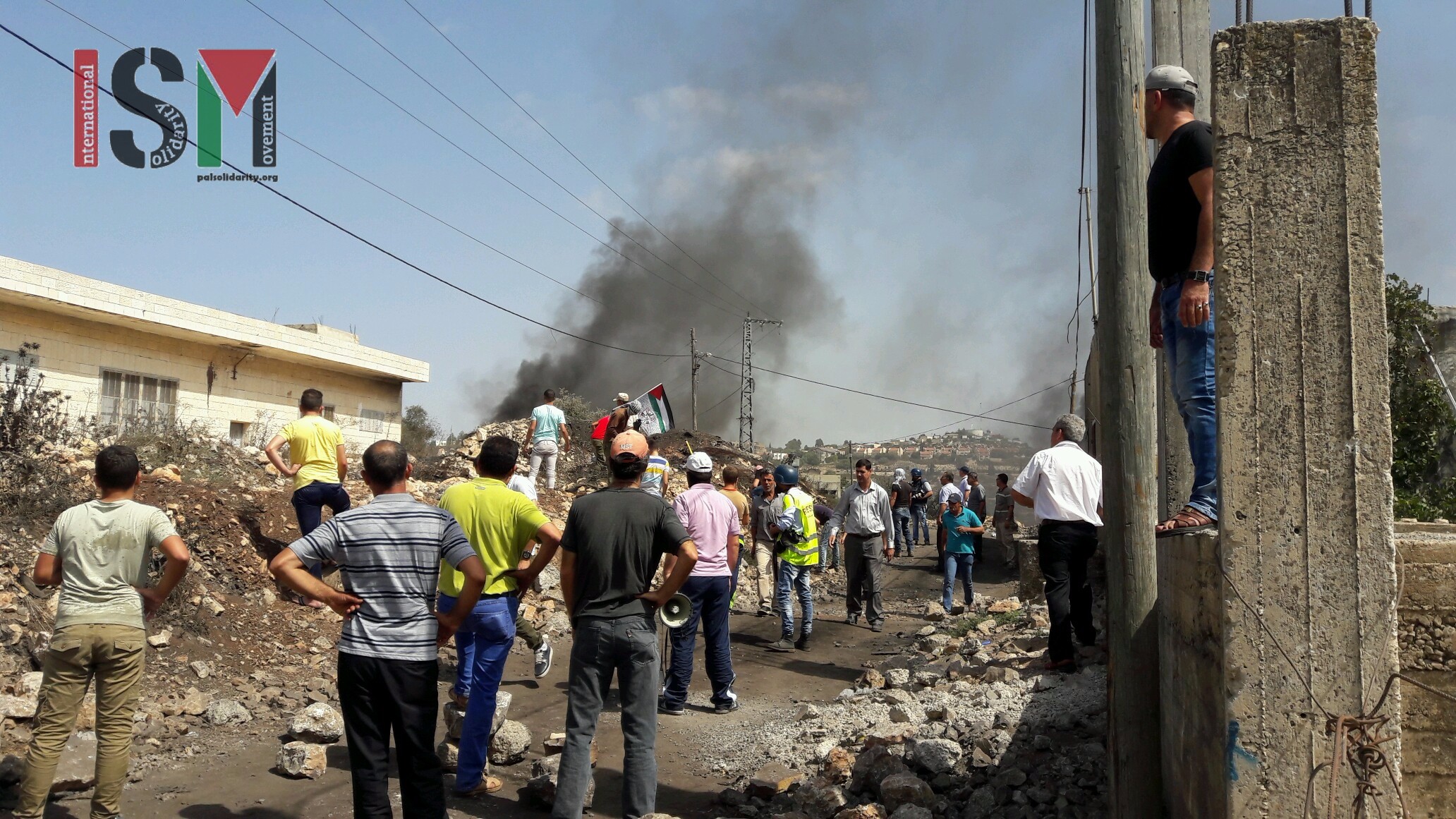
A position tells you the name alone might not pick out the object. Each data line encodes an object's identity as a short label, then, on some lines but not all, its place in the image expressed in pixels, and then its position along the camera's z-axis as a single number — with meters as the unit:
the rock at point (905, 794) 4.75
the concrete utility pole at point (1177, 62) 5.41
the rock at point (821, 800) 4.93
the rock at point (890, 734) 5.66
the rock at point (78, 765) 5.13
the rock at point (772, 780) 5.34
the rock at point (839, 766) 5.39
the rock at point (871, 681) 7.75
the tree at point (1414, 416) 14.10
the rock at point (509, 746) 5.91
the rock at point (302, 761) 5.50
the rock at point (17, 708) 5.71
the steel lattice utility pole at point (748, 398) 39.66
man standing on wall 3.53
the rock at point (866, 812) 4.58
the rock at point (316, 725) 5.91
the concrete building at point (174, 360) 15.72
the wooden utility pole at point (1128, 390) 3.78
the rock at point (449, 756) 5.63
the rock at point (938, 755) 5.13
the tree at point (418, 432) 32.40
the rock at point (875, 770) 5.07
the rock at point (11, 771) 5.01
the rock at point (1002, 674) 6.55
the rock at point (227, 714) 6.52
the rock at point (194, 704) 6.57
